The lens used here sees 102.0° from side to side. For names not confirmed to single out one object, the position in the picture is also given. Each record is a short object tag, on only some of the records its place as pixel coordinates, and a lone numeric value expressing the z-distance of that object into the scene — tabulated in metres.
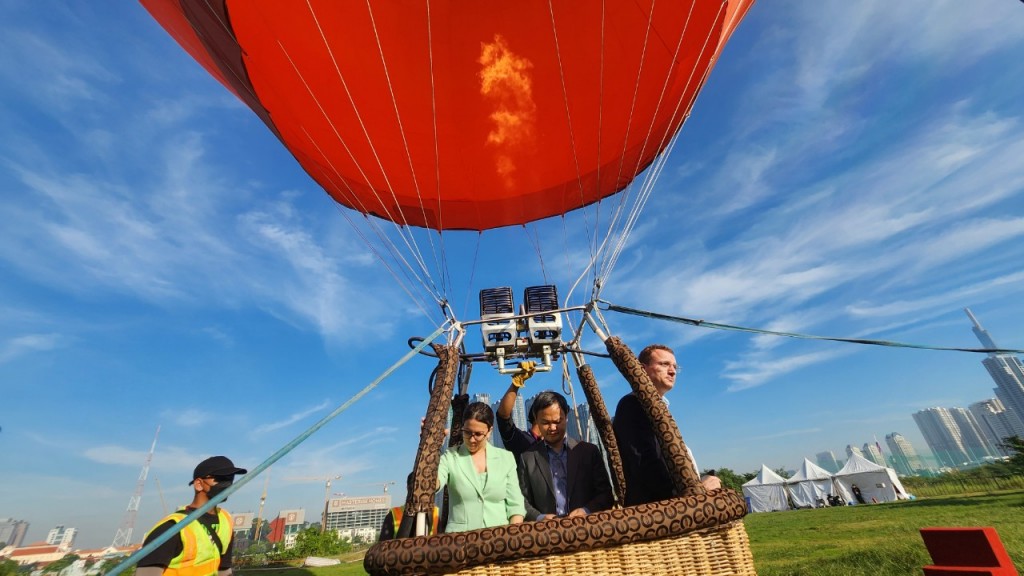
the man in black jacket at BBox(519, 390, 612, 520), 2.72
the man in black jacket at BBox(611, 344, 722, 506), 1.99
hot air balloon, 4.61
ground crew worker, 2.12
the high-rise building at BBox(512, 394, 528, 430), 100.15
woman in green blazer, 2.27
